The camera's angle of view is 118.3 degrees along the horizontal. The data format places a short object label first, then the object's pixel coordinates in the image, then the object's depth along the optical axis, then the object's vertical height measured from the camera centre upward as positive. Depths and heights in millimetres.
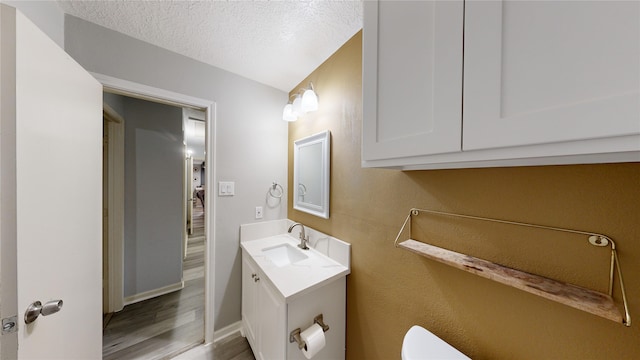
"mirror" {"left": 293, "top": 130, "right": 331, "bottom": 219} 1424 +35
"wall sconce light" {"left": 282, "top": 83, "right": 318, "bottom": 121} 1413 +582
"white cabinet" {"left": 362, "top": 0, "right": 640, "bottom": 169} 338 +228
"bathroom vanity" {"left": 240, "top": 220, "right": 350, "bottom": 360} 1011 -693
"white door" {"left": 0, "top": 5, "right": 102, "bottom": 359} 614 -65
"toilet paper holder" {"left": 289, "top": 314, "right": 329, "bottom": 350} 983 -837
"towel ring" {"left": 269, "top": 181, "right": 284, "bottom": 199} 1873 -124
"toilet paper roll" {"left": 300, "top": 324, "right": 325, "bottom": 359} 965 -833
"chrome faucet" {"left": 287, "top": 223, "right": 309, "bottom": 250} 1562 -525
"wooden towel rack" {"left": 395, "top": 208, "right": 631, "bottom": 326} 469 -305
